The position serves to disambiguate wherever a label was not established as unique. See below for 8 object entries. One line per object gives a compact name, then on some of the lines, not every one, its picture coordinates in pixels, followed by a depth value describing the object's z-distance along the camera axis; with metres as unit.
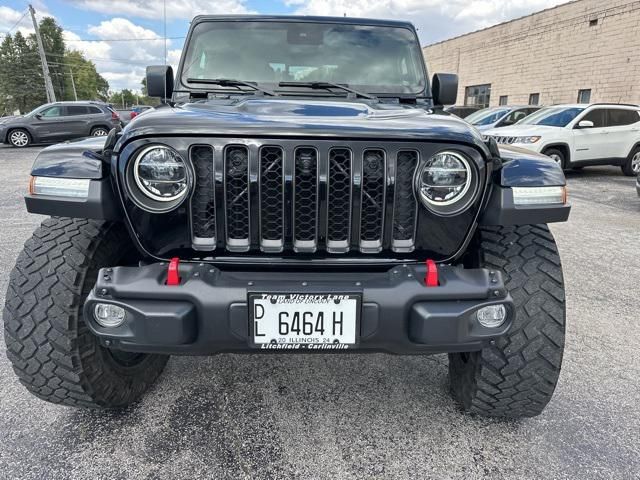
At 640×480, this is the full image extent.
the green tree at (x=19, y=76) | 56.81
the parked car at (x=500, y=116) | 11.96
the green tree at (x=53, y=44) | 64.25
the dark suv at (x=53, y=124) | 15.51
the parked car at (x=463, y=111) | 19.97
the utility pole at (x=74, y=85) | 73.03
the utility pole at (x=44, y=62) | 32.07
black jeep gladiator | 1.64
